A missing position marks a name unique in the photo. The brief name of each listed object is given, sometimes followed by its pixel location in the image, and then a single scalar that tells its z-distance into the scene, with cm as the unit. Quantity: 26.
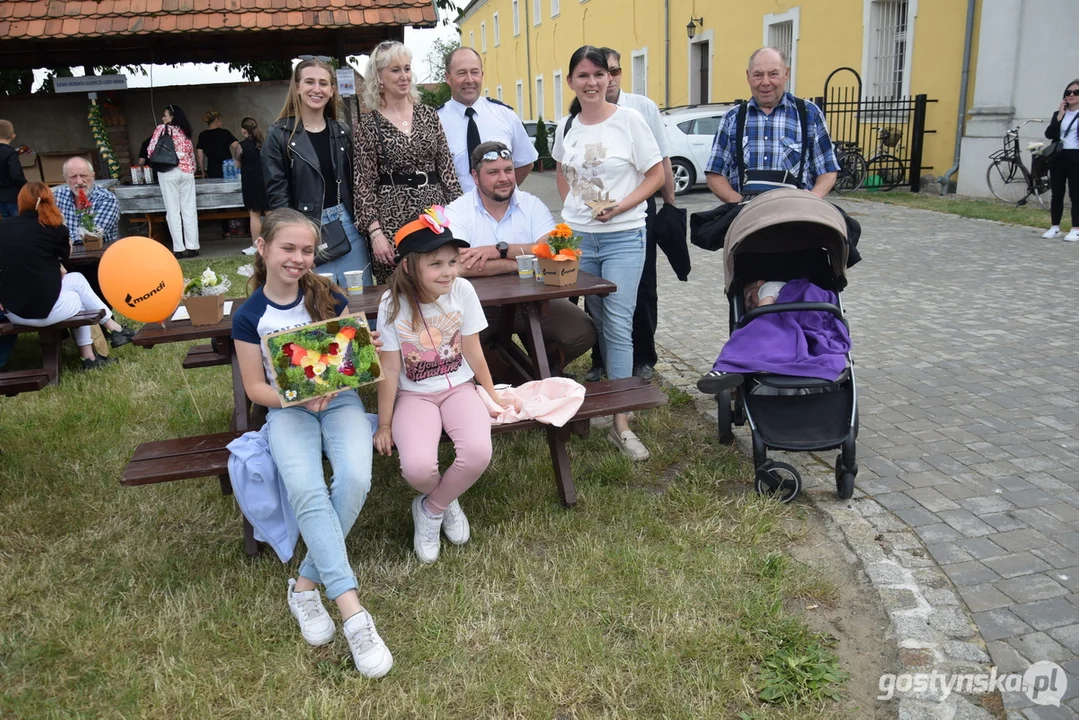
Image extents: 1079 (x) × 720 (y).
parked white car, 1592
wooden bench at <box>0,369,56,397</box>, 428
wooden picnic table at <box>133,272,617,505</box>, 380
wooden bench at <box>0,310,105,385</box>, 591
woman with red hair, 564
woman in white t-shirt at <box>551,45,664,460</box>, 425
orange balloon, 399
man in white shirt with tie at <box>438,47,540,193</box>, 491
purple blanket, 372
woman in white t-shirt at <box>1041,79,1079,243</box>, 958
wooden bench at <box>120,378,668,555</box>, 318
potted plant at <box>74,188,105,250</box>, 733
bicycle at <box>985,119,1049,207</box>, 1230
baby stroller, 370
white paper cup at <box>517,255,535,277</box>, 437
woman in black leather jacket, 459
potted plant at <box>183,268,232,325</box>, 391
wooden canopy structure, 1069
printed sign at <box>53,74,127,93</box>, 1230
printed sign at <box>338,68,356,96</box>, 978
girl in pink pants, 330
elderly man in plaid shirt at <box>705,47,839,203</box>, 441
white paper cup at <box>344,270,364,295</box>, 425
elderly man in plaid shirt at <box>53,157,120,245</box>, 741
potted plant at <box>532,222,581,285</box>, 404
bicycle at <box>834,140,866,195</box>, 1512
